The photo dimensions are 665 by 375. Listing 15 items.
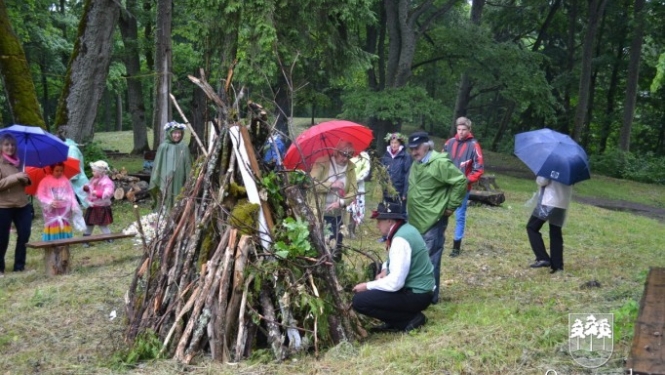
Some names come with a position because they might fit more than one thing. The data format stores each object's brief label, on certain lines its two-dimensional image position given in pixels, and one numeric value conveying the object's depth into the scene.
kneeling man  5.65
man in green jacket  6.77
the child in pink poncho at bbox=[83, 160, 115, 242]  10.12
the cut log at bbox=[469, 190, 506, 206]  15.38
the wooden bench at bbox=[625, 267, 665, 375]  3.75
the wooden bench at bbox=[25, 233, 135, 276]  8.52
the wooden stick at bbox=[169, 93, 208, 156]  6.33
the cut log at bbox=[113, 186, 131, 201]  10.71
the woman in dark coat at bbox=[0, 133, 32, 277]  8.49
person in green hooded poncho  9.49
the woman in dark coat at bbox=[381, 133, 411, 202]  9.83
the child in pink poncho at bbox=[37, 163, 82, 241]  9.13
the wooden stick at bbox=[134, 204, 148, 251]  5.88
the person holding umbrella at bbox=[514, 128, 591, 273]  7.70
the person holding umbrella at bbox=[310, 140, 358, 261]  7.77
